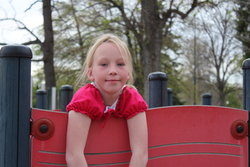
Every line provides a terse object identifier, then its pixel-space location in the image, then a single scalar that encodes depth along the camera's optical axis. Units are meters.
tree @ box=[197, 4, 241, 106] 14.30
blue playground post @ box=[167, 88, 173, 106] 6.41
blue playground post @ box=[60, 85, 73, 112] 5.55
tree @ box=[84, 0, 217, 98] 10.34
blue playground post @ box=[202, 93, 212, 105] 6.56
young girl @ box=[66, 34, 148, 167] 1.60
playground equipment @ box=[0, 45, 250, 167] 1.54
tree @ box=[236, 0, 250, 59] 9.75
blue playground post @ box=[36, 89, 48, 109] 6.22
